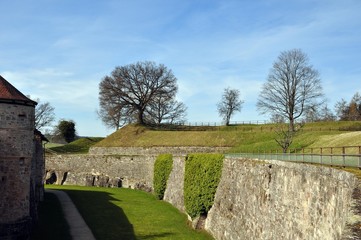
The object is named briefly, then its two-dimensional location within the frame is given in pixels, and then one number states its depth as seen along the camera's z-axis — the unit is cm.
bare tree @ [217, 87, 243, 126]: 7138
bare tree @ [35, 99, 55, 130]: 7114
